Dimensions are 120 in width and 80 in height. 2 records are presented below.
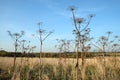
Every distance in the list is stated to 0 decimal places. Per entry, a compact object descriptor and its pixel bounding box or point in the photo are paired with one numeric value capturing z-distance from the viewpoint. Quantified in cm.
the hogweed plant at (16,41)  547
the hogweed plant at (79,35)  288
